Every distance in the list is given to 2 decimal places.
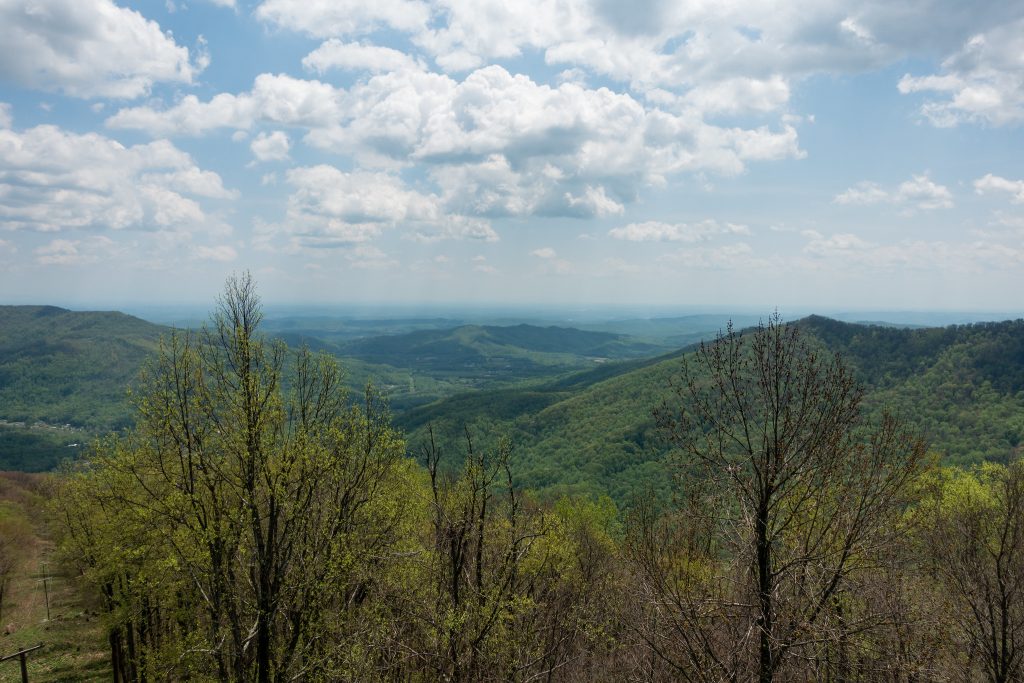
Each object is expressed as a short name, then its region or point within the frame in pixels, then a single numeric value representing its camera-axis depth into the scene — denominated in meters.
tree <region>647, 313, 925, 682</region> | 11.41
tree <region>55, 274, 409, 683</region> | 15.60
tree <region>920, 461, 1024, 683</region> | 13.39
